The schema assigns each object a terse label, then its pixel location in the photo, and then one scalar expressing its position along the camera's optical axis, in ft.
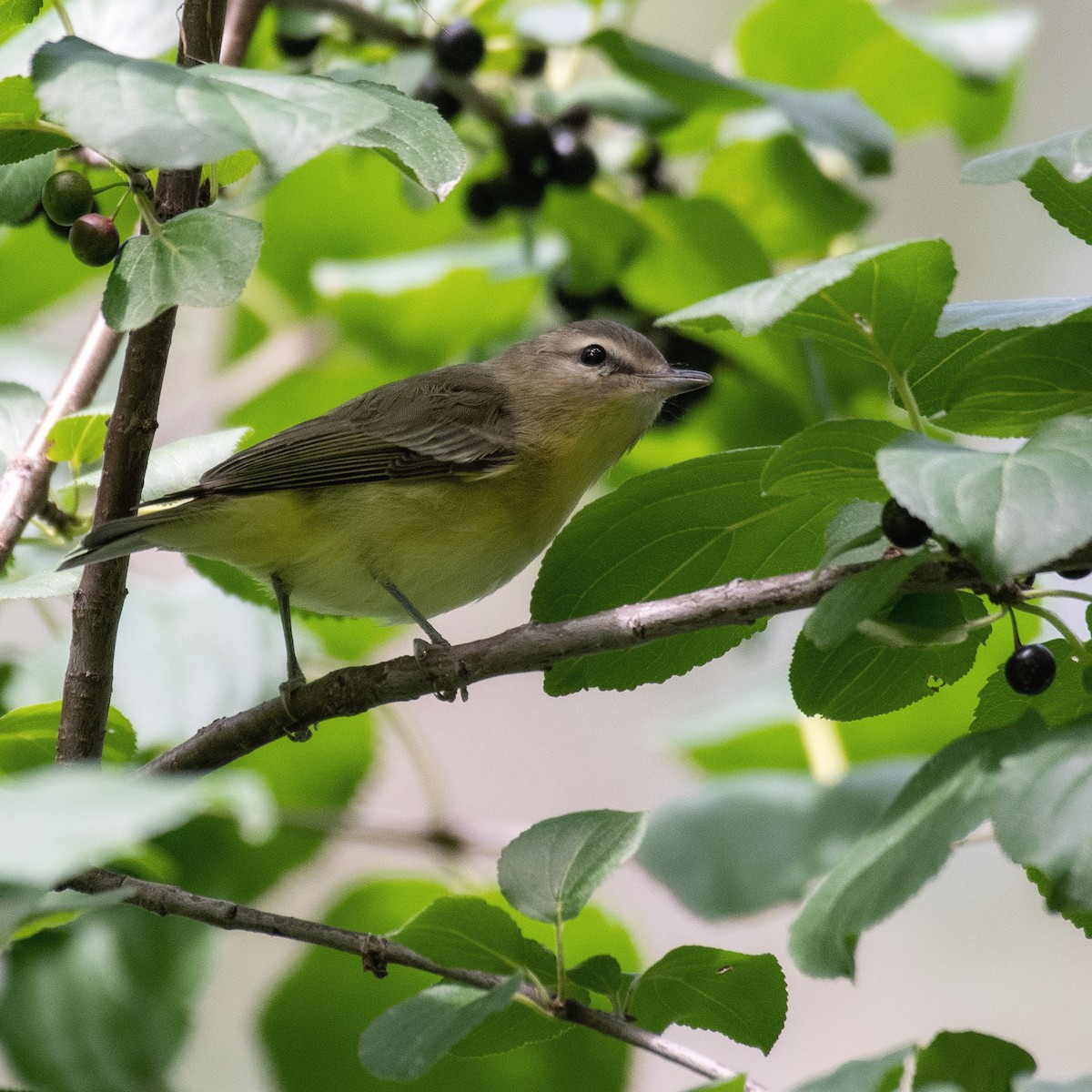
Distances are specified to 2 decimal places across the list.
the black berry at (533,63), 14.38
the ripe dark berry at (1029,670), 13.71
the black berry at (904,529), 13.66
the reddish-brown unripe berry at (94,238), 13.83
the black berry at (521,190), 14.30
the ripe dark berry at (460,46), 14.24
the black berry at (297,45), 14.26
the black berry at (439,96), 14.27
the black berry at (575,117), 14.33
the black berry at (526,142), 14.29
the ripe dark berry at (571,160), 14.30
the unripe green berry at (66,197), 13.84
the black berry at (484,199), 14.34
